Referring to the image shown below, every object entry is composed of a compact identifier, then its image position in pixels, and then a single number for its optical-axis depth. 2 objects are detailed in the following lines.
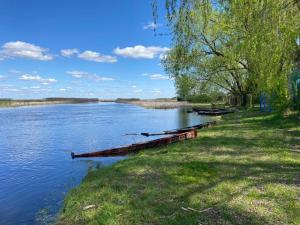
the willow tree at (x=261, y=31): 6.98
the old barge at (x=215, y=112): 23.98
